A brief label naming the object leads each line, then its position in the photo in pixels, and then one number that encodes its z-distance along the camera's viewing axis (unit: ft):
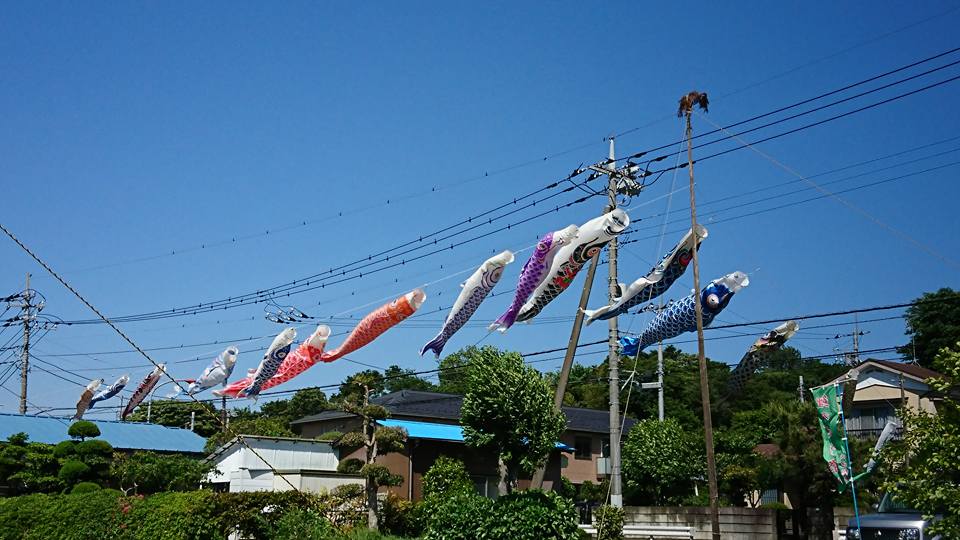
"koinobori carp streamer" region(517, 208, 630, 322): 54.90
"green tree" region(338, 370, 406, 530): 66.28
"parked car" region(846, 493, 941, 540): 42.96
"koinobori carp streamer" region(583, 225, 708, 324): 57.72
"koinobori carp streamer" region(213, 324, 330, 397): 72.43
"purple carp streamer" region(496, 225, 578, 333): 55.93
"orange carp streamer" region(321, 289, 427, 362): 63.93
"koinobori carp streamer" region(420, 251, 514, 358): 59.57
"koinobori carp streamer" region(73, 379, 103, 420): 119.34
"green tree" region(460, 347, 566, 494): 58.54
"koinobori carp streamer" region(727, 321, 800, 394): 60.49
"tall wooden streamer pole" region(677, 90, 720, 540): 55.31
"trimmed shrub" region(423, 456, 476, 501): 83.27
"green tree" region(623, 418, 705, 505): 102.12
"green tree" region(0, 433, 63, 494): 80.69
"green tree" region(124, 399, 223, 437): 186.91
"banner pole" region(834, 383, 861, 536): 46.98
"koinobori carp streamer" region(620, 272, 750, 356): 57.88
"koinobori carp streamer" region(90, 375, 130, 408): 114.07
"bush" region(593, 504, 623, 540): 65.87
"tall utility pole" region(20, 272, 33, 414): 132.87
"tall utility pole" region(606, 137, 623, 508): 66.54
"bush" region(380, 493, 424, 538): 73.02
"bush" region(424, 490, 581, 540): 52.95
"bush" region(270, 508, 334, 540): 58.18
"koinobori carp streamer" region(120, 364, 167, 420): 112.57
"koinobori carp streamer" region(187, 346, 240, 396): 86.63
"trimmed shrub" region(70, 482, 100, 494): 74.95
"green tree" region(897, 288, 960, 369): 161.48
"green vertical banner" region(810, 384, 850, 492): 48.85
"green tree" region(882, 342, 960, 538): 33.41
